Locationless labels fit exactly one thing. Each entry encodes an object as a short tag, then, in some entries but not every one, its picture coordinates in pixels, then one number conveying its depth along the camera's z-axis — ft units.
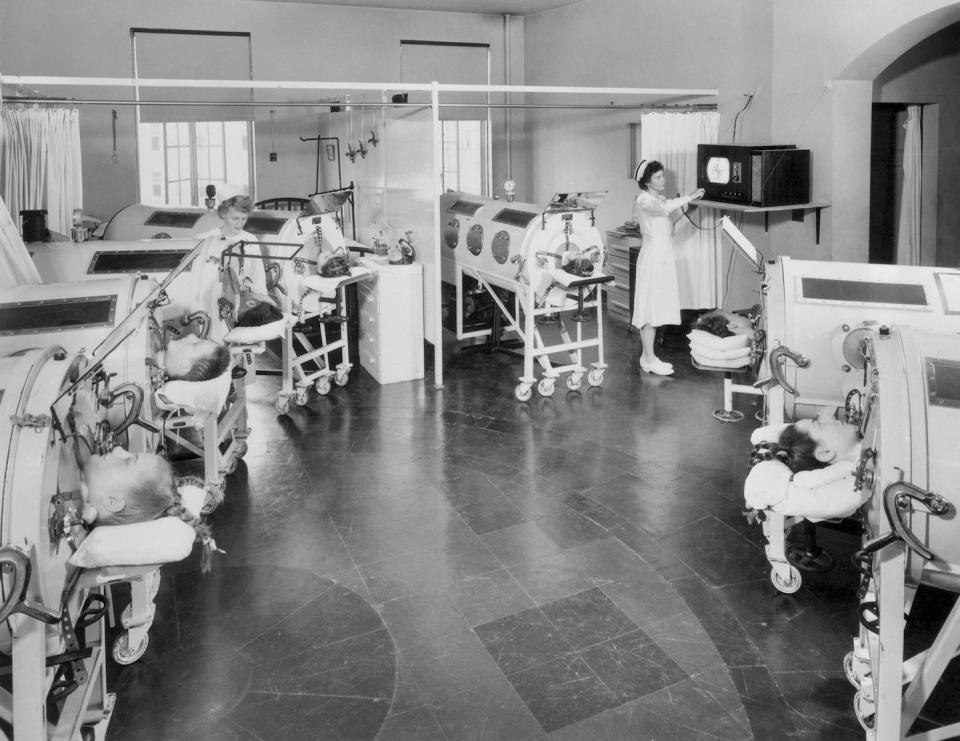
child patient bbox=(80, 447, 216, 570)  8.66
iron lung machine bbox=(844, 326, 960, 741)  8.47
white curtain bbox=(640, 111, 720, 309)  26.30
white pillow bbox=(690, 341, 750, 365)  13.65
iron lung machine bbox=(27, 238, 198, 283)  15.83
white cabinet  23.11
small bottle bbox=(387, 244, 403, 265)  23.73
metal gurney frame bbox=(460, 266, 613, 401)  21.52
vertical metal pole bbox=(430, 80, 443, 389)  21.99
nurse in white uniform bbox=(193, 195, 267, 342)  14.87
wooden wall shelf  23.93
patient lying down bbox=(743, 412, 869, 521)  9.50
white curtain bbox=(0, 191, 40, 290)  13.12
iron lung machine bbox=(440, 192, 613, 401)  21.89
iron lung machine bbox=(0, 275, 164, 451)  11.32
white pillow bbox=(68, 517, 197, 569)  8.32
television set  23.58
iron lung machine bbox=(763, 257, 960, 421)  12.23
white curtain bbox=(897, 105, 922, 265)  27.27
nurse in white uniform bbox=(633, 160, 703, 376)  23.76
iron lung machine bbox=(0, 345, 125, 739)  7.56
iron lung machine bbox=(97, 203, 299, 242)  22.68
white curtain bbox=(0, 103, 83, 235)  20.59
